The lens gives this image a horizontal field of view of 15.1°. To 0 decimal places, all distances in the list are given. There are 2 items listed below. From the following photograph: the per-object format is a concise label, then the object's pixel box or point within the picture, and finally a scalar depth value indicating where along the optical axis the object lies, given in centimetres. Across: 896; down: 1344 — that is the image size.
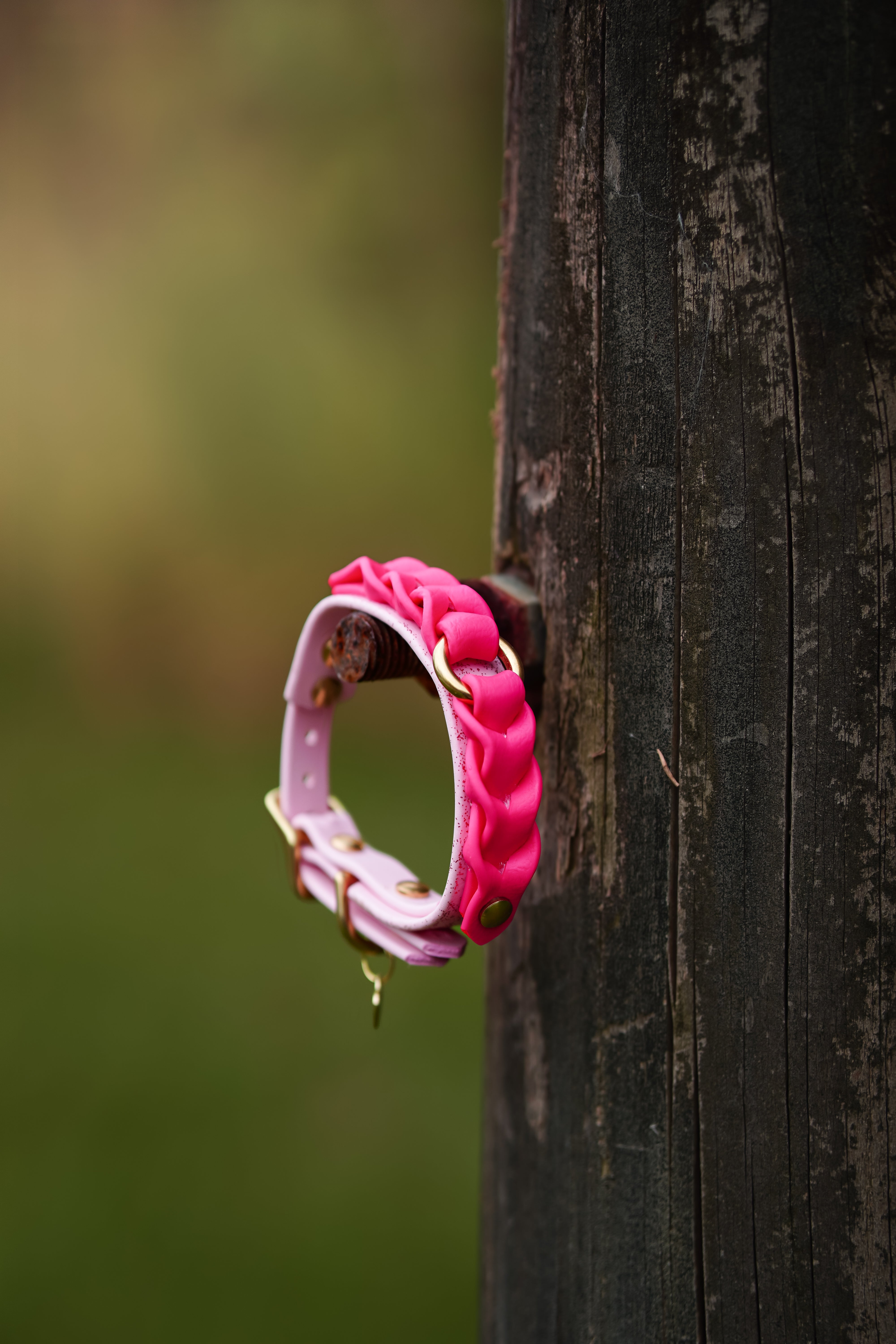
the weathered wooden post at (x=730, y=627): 80
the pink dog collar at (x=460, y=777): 81
